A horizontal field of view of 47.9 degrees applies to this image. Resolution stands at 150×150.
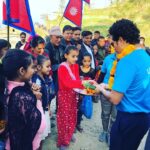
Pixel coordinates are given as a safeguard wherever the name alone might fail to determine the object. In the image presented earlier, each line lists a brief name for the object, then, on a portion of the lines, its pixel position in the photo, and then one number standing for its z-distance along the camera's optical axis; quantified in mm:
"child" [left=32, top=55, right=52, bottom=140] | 2187
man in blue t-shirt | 1474
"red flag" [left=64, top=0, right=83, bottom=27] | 3797
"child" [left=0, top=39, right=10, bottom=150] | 1317
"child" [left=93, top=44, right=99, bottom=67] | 4190
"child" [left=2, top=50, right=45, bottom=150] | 1322
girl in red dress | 2356
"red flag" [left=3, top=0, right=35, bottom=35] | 2252
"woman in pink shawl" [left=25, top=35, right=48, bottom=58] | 2421
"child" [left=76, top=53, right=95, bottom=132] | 2967
